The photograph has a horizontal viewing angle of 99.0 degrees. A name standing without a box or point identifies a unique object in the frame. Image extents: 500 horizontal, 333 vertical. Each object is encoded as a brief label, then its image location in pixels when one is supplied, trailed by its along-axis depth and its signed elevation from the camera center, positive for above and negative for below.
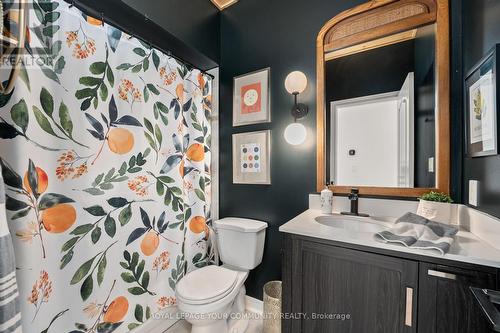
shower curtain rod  1.13 +0.86
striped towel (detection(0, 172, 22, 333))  0.75 -0.41
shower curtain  0.90 -0.04
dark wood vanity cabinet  0.77 -0.53
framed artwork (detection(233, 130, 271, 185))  1.70 +0.07
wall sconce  1.49 +0.41
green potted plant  1.07 -0.21
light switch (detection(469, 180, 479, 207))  0.98 -0.13
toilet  1.24 -0.75
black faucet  1.33 -0.23
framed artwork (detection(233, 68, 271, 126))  1.70 +0.56
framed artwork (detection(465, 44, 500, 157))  0.82 +0.25
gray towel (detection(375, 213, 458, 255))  0.82 -0.29
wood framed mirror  1.18 +0.40
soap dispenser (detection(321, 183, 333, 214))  1.38 -0.23
